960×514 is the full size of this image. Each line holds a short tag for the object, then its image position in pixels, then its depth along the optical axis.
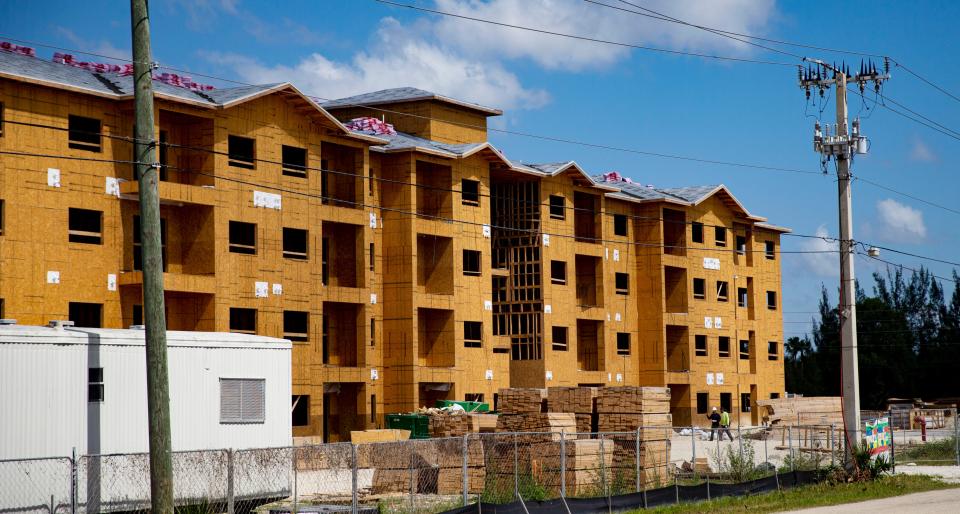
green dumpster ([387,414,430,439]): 50.27
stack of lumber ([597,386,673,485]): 32.41
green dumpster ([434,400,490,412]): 53.41
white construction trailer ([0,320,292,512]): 22.41
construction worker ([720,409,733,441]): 59.30
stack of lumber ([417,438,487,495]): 30.73
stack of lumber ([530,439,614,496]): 30.16
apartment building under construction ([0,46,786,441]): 42.47
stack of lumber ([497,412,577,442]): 32.91
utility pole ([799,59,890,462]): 33.81
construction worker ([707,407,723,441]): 59.91
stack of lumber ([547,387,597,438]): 34.72
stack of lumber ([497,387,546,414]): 33.59
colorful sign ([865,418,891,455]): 33.97
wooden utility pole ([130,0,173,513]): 19.61
